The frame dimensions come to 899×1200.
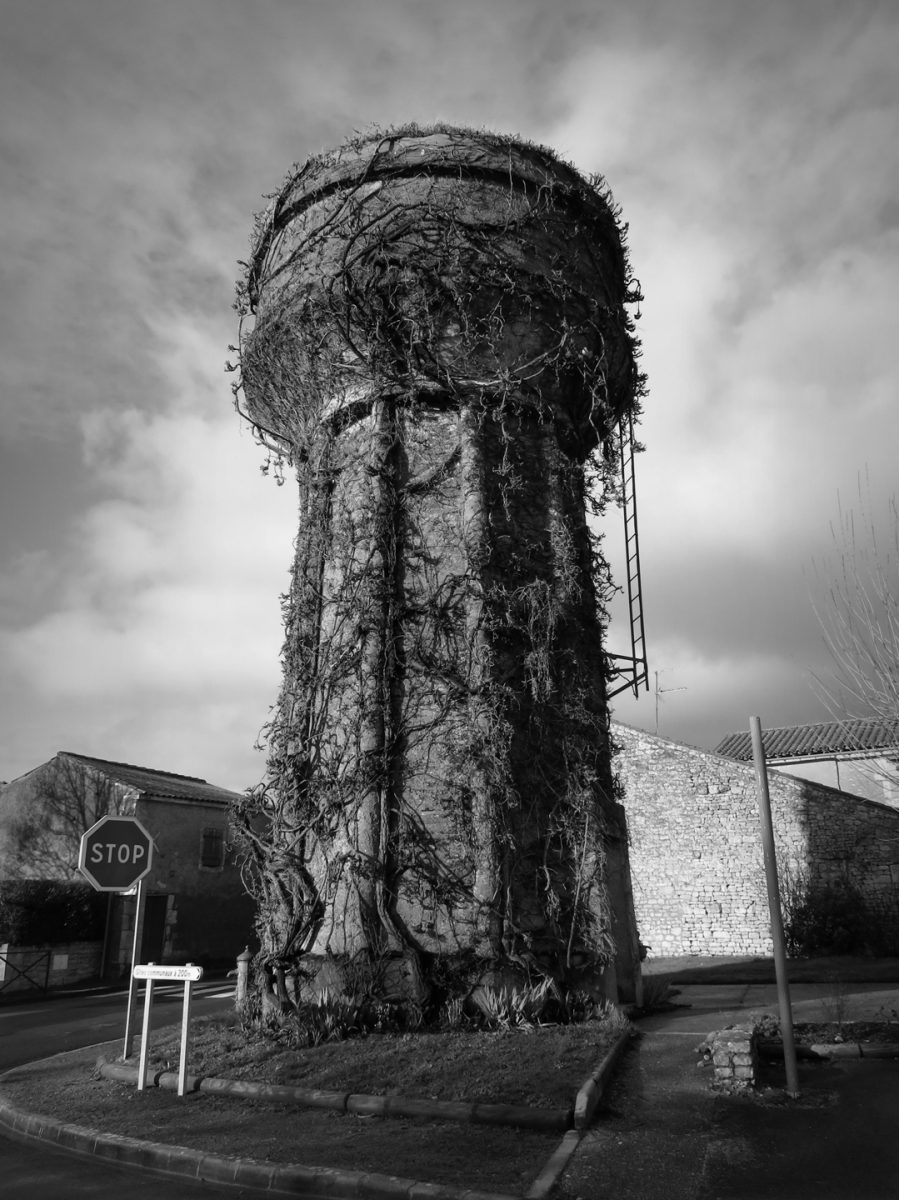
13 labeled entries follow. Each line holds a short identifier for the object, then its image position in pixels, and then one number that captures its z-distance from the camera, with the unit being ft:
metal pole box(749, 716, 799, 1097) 21.49
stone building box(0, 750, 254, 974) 80.48
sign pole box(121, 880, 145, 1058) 29.37
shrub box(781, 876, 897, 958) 58.34
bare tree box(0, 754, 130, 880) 82.94
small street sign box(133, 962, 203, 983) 24.88
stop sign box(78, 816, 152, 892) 28.66
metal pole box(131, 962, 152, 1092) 25.49
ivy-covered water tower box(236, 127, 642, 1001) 31.17
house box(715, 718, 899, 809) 82.79
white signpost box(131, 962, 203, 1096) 24.47
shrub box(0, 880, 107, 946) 69.82
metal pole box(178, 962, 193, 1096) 24.40
